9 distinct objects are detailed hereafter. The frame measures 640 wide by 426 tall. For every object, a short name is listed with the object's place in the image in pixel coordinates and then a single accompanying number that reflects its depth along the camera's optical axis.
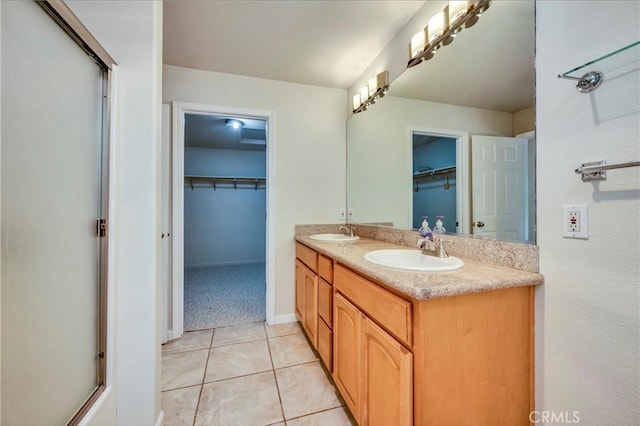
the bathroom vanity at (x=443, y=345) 0.79
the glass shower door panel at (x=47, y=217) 0.71
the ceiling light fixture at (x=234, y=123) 3.28
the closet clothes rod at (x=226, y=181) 4.48
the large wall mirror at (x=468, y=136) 1.04
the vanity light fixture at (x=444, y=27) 1.21
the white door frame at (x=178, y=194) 2.10
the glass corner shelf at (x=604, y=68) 0.70
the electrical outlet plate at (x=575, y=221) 0.81
